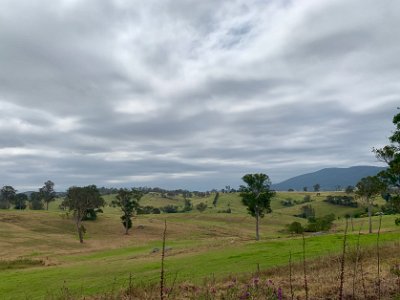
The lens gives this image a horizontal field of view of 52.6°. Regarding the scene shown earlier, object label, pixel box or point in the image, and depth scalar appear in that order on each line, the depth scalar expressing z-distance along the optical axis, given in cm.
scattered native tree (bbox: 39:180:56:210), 19038
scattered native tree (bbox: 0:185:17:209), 17875
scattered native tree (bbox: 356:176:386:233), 8229
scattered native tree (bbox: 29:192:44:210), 18962
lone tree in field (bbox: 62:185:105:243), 10719
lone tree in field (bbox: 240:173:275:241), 9006
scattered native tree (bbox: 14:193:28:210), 18388
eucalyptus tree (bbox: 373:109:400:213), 3216
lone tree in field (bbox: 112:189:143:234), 12325
